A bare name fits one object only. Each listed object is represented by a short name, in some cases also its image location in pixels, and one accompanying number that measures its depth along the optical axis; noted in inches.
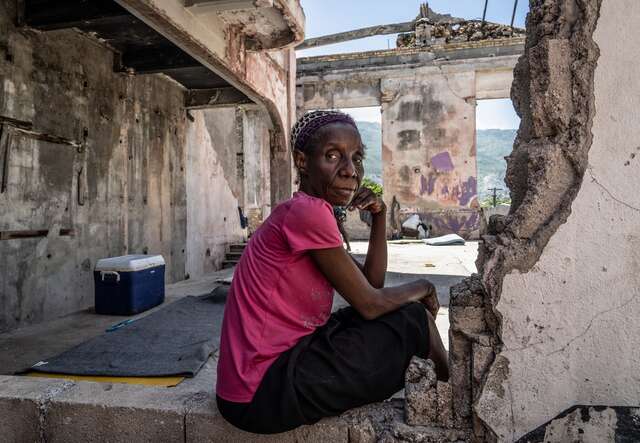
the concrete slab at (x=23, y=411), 75.2
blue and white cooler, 192.9
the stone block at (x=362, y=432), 60.7
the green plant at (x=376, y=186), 655.1
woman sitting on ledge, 57.2
